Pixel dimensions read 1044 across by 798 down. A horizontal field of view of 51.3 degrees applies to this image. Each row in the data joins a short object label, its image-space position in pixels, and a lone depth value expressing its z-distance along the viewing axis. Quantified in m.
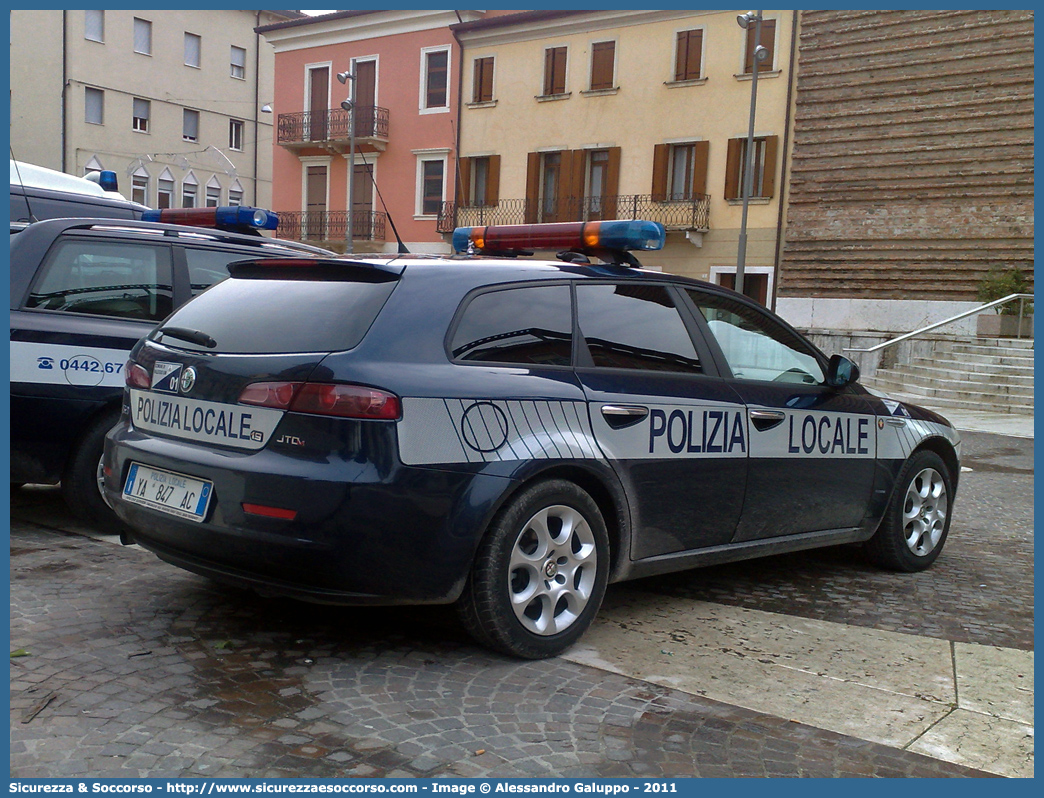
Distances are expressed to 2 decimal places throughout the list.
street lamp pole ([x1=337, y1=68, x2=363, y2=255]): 37.44
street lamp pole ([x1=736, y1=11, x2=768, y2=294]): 25.69
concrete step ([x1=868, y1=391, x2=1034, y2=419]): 17.69
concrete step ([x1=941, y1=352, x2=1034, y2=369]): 19.90
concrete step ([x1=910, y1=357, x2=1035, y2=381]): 19.14
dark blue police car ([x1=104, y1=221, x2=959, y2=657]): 3.55
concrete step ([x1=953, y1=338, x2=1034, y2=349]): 20.95
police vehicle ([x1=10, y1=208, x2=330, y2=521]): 5.38
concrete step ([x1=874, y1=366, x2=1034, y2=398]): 18.55
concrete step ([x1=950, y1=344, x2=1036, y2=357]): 20.50
